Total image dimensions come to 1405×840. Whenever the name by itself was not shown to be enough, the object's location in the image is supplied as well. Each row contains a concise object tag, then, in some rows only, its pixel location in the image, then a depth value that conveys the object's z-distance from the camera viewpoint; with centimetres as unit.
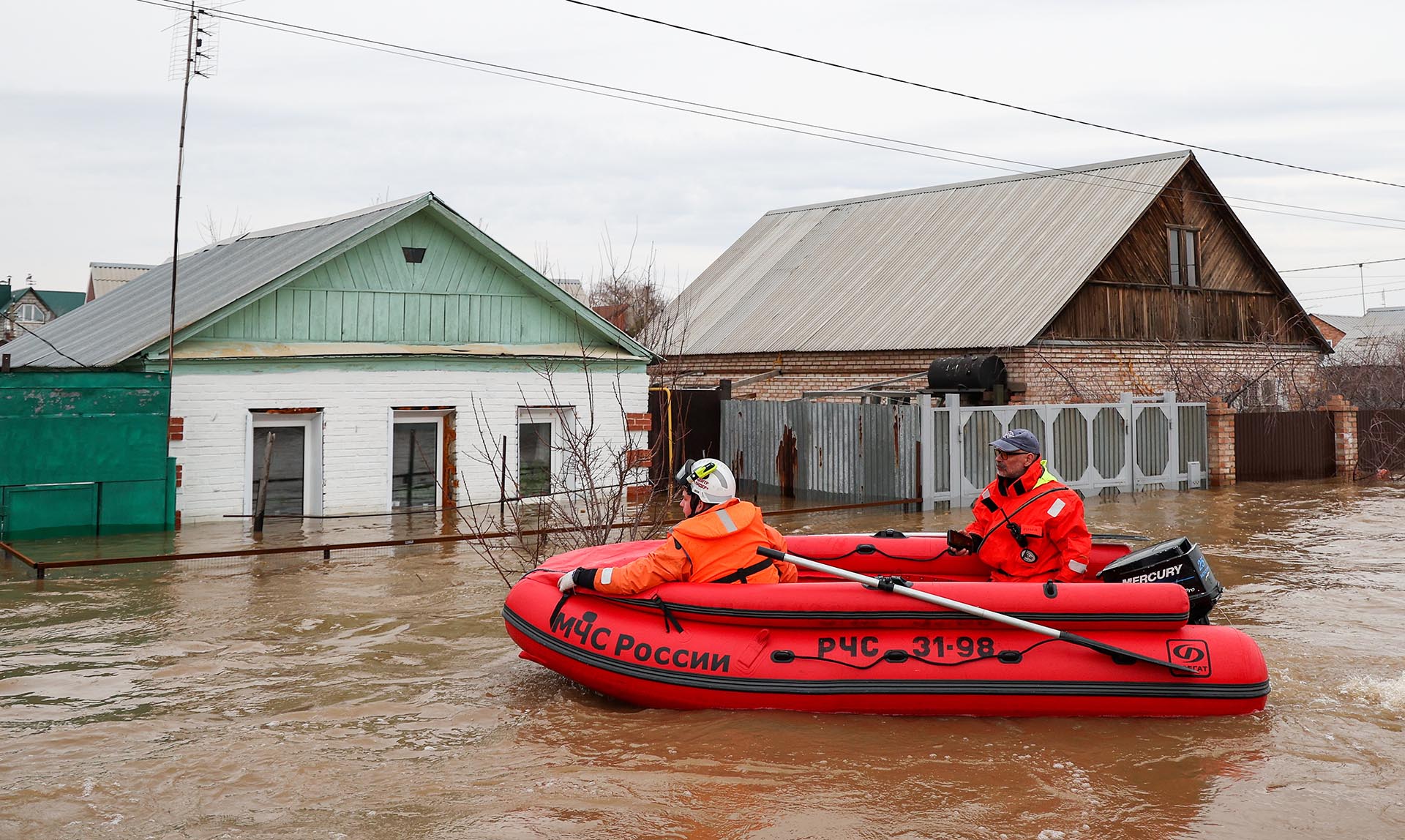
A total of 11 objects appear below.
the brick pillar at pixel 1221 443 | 1972
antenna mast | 1331
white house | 1445
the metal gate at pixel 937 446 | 1666
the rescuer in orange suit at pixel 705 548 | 699
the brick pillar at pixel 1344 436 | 2116
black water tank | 1967
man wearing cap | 727
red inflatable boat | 662
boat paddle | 654
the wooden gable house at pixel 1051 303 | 2170
